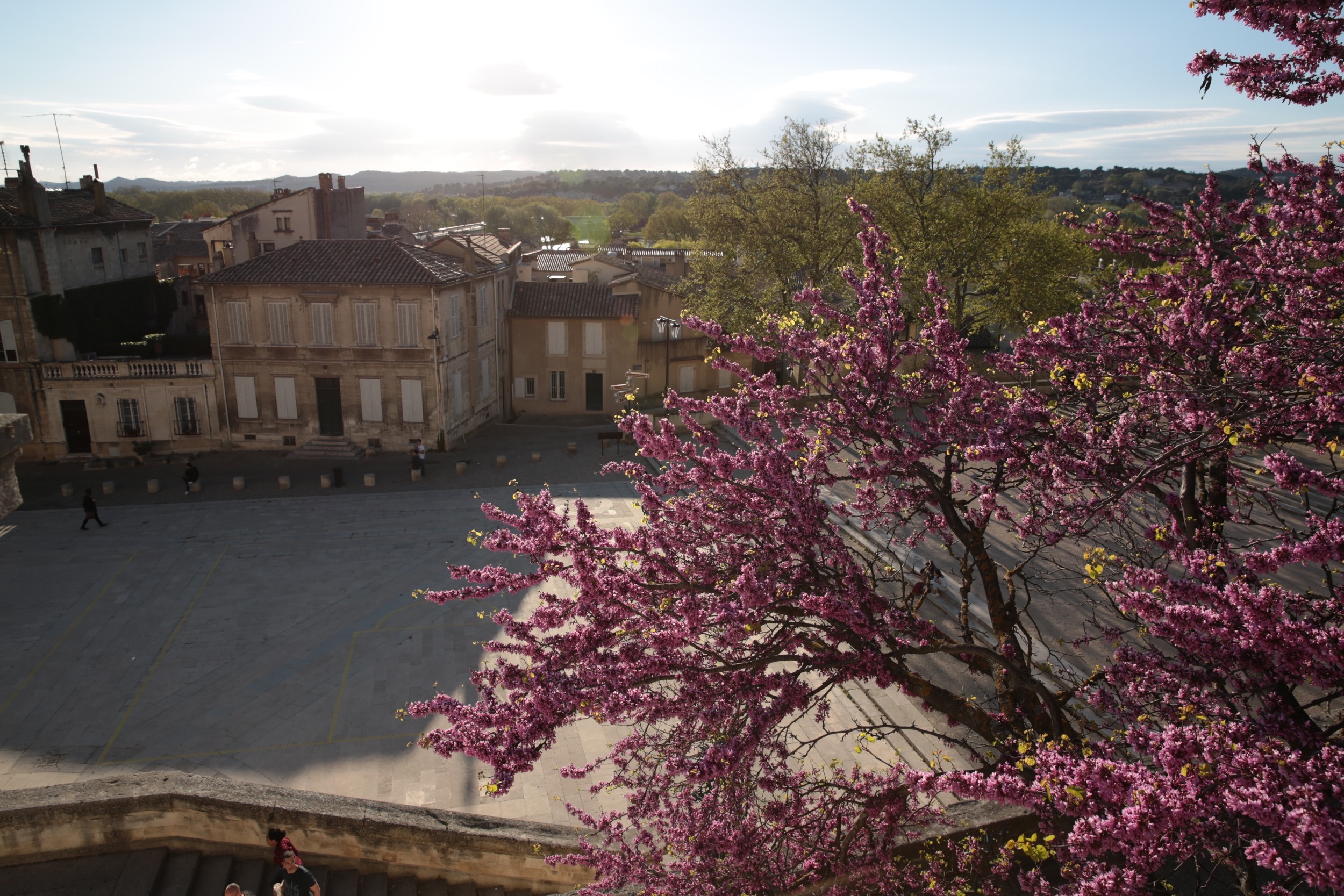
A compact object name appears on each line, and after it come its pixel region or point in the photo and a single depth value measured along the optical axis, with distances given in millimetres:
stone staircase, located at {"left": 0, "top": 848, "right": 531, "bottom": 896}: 8188
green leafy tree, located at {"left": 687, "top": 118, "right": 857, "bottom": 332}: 31406
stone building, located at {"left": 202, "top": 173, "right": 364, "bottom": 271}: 39656
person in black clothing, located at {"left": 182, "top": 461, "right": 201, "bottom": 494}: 25922
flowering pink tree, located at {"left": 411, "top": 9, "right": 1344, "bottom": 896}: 4934
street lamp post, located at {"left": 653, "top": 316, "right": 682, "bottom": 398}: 35656
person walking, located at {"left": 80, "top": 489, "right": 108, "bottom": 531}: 22938
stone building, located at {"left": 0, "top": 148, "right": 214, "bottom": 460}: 29703
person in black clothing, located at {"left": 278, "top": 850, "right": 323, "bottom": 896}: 8094
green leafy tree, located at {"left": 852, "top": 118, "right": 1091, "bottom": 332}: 28344
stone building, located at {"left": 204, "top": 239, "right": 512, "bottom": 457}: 30125
